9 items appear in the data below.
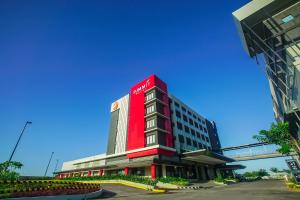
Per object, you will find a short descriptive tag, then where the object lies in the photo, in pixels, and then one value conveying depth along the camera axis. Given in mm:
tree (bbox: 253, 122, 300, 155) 19312
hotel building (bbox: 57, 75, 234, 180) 37031
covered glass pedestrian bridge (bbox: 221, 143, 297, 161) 54762
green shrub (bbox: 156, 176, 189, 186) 28938
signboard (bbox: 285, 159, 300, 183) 27350
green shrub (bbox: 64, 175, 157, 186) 27602
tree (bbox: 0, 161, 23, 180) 17856
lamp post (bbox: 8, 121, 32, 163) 25516
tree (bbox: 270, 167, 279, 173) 94875
